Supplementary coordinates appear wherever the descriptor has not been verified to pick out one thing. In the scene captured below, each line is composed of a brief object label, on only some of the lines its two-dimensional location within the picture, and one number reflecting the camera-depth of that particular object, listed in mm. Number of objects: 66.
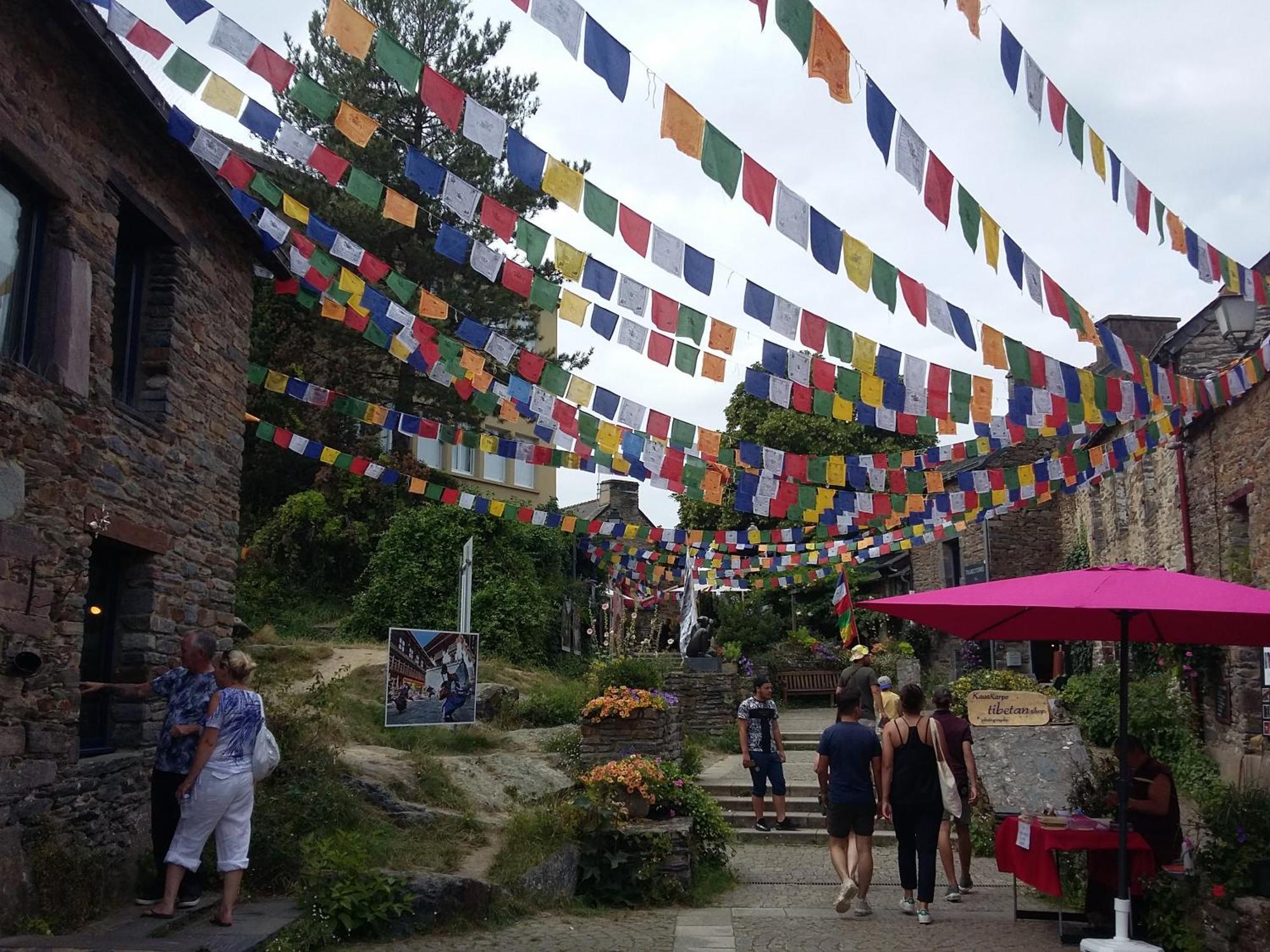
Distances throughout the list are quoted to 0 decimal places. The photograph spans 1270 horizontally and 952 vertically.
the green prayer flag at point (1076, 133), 6184
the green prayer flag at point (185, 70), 6961
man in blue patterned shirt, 6578
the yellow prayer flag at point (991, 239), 6648
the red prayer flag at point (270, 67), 6453
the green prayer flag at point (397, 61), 5691
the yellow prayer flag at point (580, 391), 9641
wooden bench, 25047
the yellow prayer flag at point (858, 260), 6855
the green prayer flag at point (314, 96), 6582
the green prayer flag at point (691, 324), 8398
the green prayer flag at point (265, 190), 8266
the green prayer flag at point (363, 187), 7543
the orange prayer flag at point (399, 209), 7465
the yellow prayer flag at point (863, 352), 8289
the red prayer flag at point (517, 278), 8086
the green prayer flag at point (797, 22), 4859
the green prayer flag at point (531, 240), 7359
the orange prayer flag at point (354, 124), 6773
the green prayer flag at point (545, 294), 7969
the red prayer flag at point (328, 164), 7522
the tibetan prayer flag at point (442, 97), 5914
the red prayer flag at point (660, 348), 8812
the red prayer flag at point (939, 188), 6094
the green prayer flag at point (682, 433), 10461
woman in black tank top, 7684
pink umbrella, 5977
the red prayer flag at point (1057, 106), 5969
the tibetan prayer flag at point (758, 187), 6191
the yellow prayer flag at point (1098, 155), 6512
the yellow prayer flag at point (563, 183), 6461
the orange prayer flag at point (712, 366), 8883
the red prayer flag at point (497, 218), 7180
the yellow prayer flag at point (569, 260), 7516
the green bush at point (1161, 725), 13469
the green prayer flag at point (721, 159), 5883
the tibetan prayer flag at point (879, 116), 5527
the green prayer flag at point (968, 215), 6422
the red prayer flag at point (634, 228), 6906
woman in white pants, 6191
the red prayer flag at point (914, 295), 7281
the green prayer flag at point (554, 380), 9703
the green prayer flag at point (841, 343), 8125
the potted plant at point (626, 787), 9266
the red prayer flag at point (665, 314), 8203
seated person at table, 6844
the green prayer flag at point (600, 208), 6684
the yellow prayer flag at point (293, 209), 8344
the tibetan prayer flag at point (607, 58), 5250
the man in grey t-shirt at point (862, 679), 13383
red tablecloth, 6766
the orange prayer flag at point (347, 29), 5340
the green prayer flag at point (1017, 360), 8203
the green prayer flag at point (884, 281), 6984
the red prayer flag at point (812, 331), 7969
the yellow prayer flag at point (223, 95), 7098
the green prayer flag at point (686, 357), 8891
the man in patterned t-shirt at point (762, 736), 11367
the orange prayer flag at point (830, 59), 5047
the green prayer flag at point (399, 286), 8906
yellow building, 26359
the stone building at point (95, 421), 6449
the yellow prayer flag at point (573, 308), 8312
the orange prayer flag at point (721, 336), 8609
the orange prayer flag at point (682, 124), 5664
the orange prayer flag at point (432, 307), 9414
